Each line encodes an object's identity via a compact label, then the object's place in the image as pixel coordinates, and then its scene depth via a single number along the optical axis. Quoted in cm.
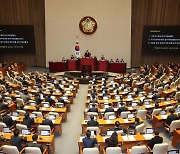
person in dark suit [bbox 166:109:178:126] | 1050
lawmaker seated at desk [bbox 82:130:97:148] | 848
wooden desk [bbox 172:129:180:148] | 973
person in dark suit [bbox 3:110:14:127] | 1048
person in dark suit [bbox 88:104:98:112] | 1179
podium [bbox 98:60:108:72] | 2350
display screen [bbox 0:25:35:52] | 2498
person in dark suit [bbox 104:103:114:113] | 1166
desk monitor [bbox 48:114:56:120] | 1095
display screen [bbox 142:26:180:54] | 2445
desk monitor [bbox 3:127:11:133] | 961
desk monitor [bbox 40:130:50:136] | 935
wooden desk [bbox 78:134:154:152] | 892
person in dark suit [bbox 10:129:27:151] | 858
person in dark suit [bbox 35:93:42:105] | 1340
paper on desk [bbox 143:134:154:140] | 909
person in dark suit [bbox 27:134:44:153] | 819
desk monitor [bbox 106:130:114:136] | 928
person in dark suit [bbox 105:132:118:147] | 834
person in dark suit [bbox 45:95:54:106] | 1342
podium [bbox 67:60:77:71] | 2358
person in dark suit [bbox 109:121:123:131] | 945
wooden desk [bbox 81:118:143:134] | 1055
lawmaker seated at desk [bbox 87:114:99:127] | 1009
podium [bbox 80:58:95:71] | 2323
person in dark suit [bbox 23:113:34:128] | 1018
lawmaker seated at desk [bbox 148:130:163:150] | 853
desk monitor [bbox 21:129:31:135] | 947
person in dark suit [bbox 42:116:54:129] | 1011
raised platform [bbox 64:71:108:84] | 2092
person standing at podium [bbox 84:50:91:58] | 2427
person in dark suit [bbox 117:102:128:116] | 1168
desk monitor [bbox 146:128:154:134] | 944
